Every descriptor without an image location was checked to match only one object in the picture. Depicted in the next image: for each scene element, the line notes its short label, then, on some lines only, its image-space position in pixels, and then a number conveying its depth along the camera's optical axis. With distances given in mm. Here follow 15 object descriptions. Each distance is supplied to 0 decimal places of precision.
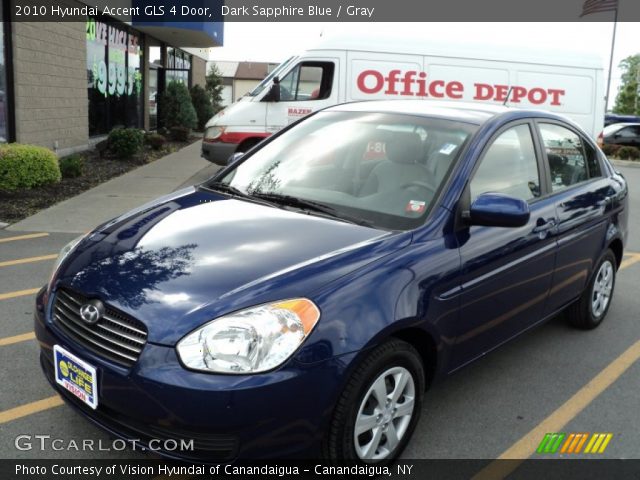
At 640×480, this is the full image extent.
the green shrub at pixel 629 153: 21188
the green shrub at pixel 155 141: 16281
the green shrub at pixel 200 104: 24719
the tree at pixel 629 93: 57875
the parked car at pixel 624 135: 23641
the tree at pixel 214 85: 35897
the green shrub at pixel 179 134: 19641
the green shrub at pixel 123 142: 13648
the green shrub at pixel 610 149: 22059
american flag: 23375
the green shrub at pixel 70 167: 10781
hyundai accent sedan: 2367
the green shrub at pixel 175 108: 20781
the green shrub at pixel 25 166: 8773
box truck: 11461
